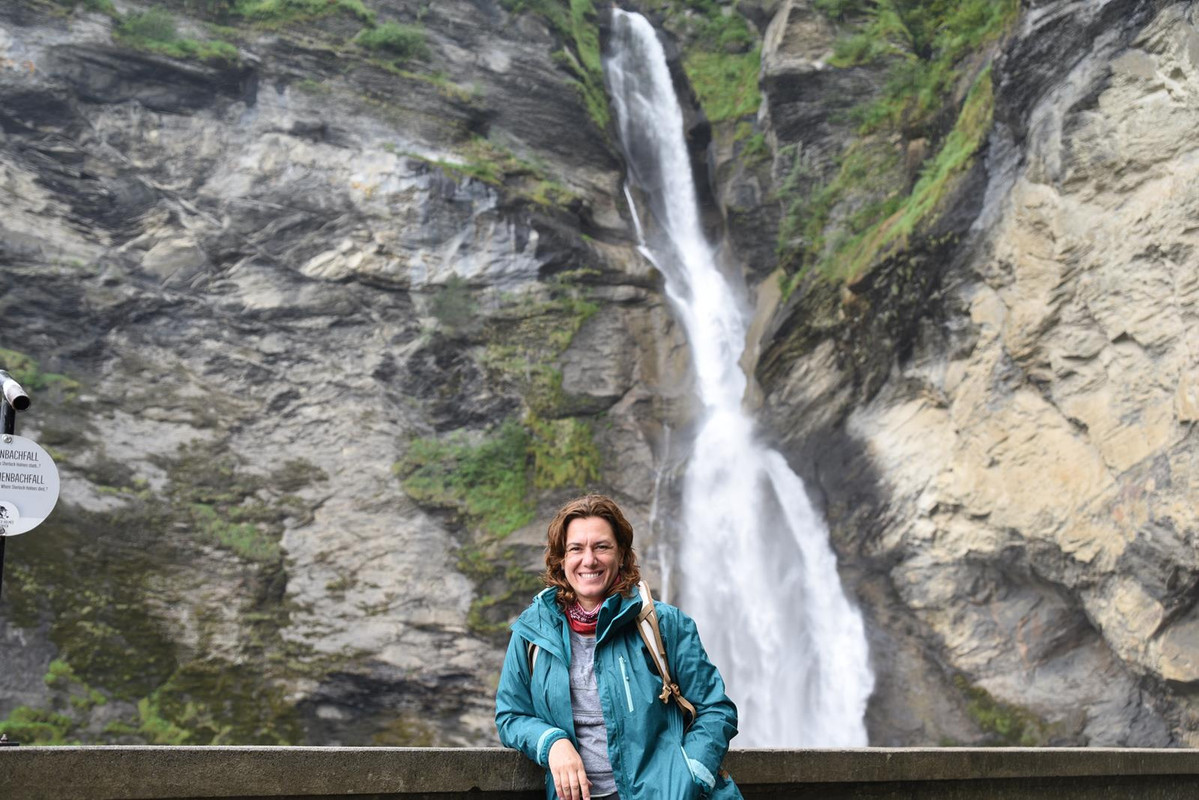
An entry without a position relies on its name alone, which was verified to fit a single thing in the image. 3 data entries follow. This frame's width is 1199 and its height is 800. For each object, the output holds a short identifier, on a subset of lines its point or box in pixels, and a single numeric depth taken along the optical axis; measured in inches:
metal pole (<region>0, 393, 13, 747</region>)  166.2
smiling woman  107.4
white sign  161.3
